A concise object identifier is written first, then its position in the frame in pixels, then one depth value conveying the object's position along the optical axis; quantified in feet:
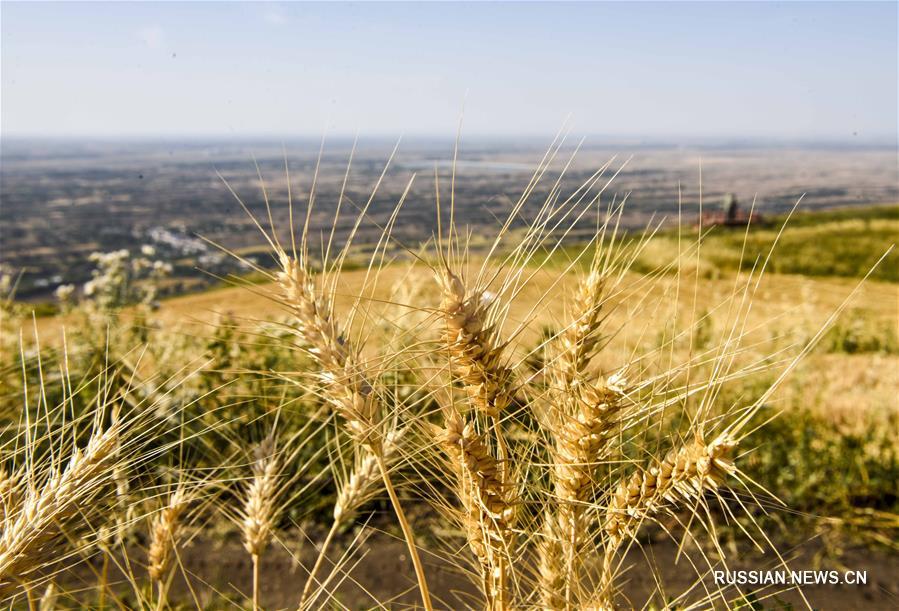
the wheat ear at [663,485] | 1.08
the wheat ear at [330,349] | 1.17
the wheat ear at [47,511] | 1.14
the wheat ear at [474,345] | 1.06
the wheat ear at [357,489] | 1.57
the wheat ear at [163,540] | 1.52
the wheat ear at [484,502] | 1.11
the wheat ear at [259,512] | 1.54
